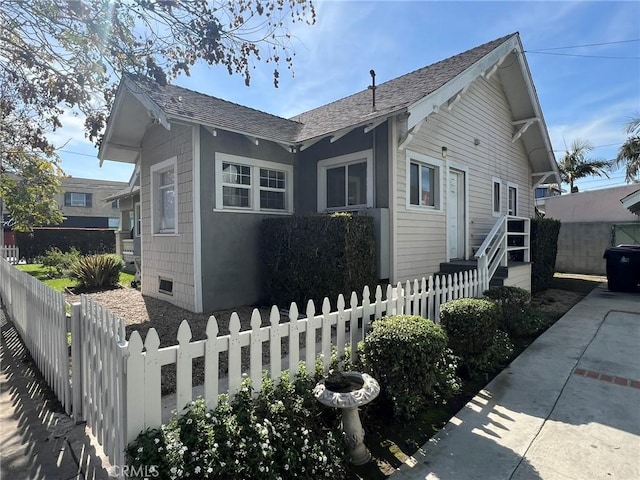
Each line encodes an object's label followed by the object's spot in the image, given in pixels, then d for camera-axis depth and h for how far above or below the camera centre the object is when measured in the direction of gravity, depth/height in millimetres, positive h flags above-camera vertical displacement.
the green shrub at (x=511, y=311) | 6555 -1448
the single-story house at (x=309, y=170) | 7645 +1611
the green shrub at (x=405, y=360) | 3555 -1300
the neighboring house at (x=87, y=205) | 40094 +3568
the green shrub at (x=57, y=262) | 14216 -1196
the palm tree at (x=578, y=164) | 26500 +5289
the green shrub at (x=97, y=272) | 10969 -1156
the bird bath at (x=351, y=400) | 2889 -1373
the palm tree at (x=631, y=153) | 18953 +4597
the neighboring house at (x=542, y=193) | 27688 +4120
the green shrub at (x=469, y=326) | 4801 -1273
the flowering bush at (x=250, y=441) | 2254 -1469
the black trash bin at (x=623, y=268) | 11531 -1150
